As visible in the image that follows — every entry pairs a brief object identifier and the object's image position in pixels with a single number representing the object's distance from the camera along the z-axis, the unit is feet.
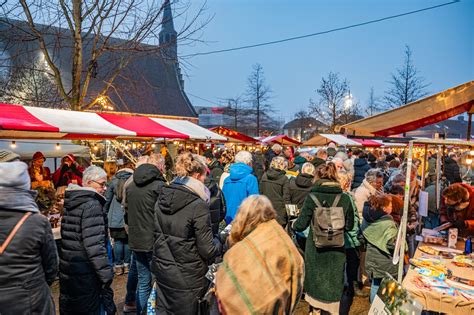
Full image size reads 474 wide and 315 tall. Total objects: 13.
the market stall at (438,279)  8.48
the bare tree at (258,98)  124.16
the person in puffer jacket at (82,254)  9.30
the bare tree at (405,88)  81.10
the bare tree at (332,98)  96.37
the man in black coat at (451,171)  24.88
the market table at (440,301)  8.30
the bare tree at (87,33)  24.73
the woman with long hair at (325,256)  11.47
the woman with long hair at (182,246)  9.06
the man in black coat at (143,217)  12.34
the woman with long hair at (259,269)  6.90
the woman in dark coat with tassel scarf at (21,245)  7.04
